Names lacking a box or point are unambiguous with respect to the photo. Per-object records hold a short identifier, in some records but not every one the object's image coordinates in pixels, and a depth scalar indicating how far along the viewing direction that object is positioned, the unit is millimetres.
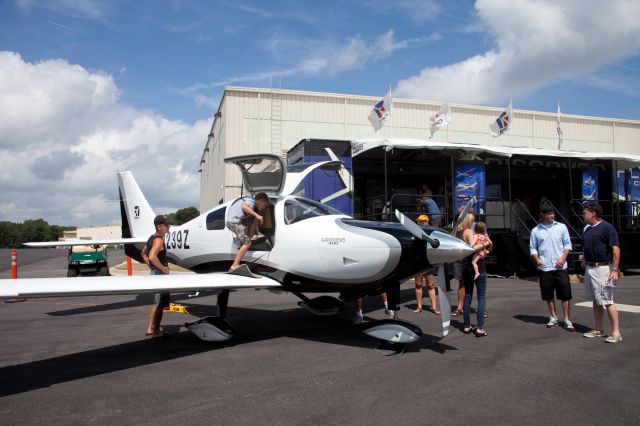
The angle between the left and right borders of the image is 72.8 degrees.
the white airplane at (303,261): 5066
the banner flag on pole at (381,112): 17969
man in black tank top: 6277
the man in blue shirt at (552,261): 6391
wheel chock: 8471
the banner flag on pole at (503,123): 20391
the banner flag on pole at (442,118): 19422
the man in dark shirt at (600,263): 5574
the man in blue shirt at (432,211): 11191
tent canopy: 11734
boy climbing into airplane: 6199
